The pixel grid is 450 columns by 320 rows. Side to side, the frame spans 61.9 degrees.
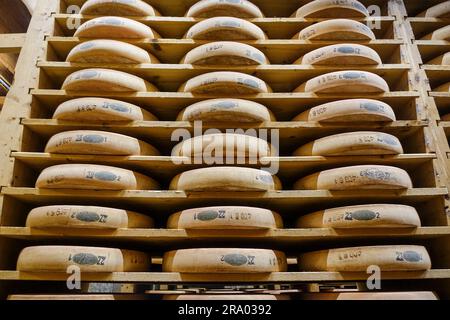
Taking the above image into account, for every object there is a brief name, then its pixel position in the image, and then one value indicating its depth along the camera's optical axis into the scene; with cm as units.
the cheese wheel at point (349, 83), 198
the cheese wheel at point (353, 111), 189
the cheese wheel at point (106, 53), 204
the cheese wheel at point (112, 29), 213
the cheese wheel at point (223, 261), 157
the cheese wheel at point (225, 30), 213
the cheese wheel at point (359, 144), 182
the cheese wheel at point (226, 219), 165
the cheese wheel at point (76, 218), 165
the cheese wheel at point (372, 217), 167
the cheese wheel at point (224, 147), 179
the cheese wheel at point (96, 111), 188
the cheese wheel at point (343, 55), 207
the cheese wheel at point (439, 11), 240
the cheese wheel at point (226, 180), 171
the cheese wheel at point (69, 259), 157
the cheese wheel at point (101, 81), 196
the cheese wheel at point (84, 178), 172
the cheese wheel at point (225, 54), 205
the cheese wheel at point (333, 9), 229
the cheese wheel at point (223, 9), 226
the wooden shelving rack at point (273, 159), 171
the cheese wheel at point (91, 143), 180
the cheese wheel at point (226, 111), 189
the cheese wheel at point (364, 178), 174
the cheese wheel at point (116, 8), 224
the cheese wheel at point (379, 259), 159
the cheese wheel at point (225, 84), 197
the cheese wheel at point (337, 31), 217
